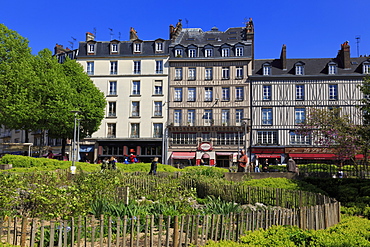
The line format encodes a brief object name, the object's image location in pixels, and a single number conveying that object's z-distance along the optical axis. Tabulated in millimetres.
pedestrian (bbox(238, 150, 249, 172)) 19919
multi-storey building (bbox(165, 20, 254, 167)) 42812
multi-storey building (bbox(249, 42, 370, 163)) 41125
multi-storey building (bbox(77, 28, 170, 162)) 44500
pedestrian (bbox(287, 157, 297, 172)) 20656
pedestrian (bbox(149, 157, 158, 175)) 18253
